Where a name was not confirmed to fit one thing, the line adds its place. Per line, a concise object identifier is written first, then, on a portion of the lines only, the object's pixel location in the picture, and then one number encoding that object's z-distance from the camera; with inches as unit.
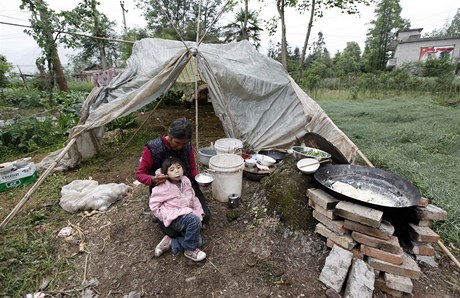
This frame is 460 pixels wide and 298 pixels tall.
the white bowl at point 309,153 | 109.6
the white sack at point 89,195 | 119.5
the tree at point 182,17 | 789.9
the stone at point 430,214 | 80.0
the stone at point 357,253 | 77.4
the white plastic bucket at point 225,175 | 112.1
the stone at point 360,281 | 68.5
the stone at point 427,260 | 83.7
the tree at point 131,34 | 516.7
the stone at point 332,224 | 80.9
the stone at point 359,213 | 71.9
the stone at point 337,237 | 78.9
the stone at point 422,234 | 78.5
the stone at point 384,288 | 72.4
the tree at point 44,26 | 231.0
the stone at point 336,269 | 72.9
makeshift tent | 146.5
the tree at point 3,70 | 397.1
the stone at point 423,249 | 80.7
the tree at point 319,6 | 322.7
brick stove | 71.6
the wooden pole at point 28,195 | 98.0
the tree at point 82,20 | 246.4
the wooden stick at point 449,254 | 83.1
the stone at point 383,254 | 72.6
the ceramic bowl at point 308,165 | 97.8
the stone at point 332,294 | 71.0
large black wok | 83.4
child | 82.4
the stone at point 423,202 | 82.9
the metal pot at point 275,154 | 155.1
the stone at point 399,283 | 70.5
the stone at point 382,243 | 73.9
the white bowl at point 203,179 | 100.2
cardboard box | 140.9
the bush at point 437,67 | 579.8
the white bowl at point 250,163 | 138.1
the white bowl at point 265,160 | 140.3
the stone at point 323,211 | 82.3
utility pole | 673.8
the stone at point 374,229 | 74.7
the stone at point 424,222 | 82.0
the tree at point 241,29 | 657.0
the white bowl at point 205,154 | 156.5
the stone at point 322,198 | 82.3
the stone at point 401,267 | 71.5
